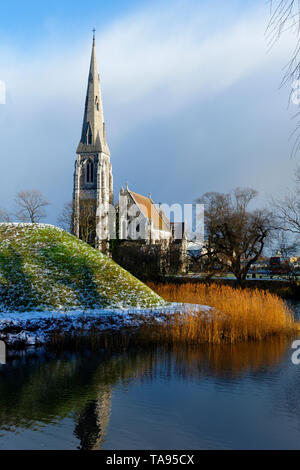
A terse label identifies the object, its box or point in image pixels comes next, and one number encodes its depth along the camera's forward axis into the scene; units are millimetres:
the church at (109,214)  36000
